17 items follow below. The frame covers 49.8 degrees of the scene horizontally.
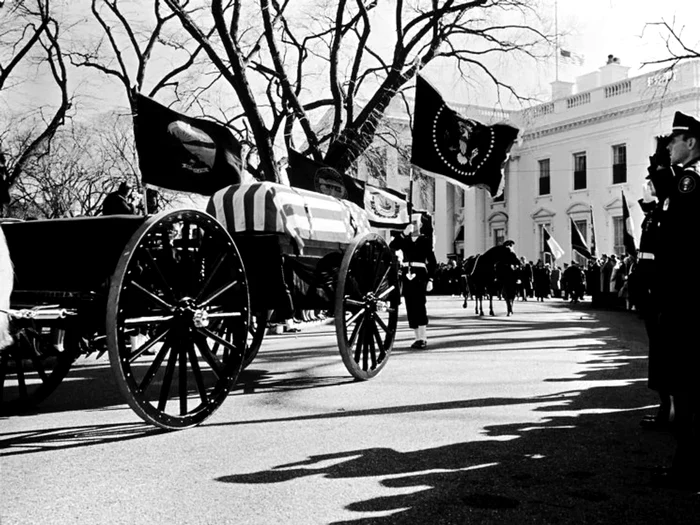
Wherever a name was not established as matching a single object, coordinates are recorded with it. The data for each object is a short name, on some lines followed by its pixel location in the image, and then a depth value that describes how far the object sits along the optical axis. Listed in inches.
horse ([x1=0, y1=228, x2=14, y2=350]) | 123.9
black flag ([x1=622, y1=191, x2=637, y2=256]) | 334.5
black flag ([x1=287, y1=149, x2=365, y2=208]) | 404.5
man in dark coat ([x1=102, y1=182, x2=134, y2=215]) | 329.7
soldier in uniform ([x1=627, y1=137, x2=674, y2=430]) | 182.7
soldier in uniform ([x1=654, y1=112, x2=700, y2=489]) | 165.8
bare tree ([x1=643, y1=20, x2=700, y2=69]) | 652.7
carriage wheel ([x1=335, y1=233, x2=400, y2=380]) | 295.1
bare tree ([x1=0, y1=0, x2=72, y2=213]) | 853.8
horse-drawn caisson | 208.4
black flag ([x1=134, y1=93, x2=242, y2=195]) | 288.2
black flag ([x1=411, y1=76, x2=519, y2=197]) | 411.5
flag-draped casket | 275.0
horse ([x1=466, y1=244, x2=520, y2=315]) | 844.0
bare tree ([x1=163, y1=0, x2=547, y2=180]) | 639.0
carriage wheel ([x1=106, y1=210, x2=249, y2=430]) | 199.9
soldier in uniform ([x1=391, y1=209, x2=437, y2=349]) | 457.4
